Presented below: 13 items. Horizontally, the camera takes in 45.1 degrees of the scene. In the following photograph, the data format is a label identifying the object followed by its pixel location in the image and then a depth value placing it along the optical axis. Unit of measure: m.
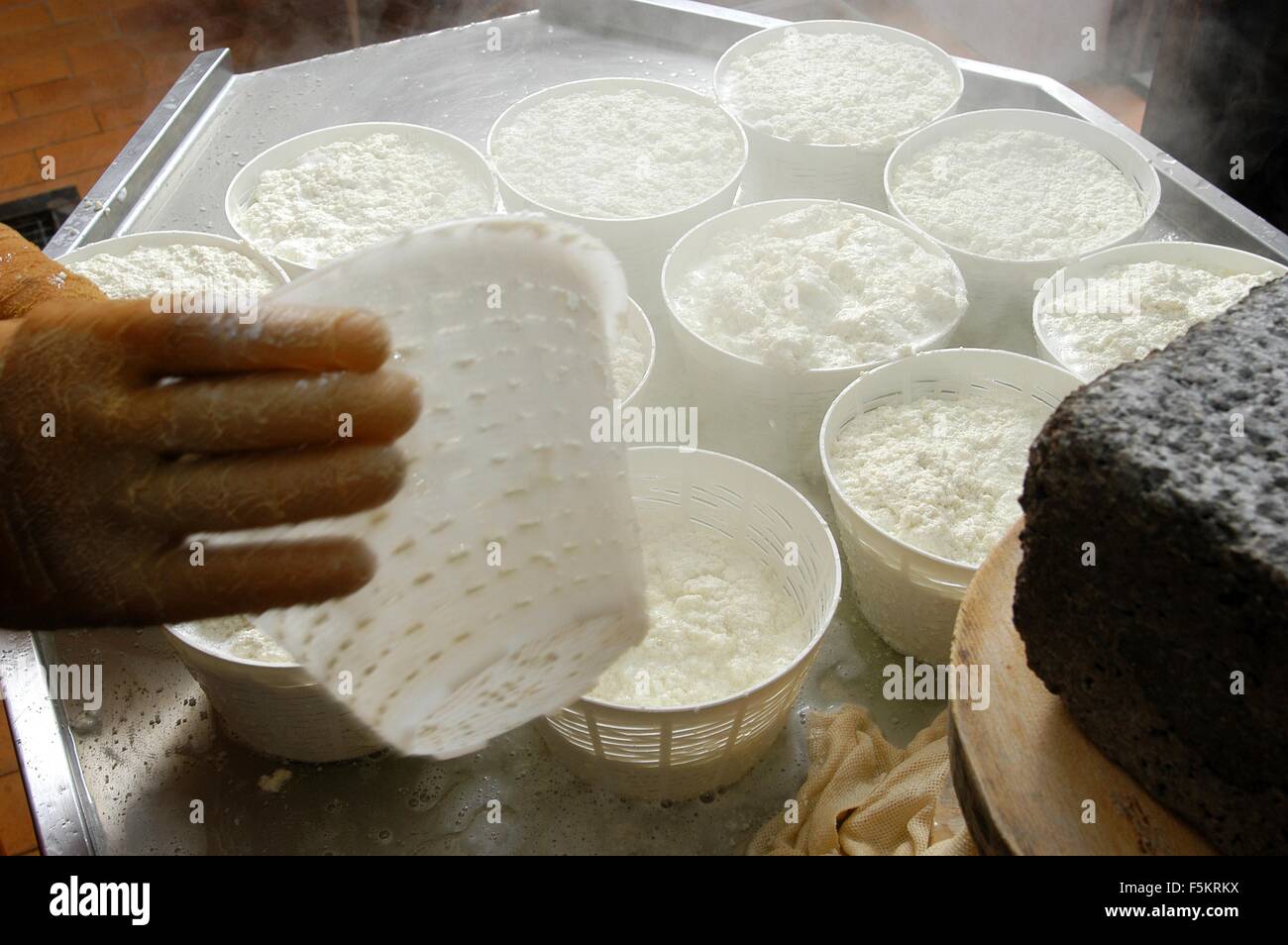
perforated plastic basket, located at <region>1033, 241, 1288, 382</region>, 0.88
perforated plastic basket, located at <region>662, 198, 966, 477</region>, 0.85
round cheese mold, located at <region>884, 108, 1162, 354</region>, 0.92
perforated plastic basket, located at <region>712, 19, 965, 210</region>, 0.99
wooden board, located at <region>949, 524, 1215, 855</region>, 0.56
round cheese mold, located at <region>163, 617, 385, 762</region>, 0.72
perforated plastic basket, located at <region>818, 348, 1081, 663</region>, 0.75
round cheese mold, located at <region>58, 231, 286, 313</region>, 0.91
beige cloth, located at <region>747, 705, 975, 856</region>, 0.72
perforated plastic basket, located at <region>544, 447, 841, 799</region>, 0.70
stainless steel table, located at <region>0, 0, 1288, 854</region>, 0.74
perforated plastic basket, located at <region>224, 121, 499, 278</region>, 0.97
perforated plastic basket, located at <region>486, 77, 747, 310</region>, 0.93
